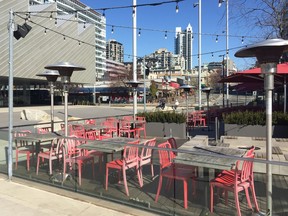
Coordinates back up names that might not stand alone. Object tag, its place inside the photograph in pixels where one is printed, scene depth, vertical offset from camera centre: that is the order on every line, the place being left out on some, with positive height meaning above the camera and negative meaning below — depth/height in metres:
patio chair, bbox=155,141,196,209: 3.33 -0.99
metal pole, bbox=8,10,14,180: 5.29 +0.27
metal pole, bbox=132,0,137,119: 13.26 +3.23
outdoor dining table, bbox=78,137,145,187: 3.95 -0.71
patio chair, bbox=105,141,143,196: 4.05 -1.00
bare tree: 9.39 +3.28
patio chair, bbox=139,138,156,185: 3.97 -0.90
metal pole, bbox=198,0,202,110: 20.64 +4.77
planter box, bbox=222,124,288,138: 8.01 -0.90
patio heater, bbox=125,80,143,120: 10.70 +0.88
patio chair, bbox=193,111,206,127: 11.84 -0.75
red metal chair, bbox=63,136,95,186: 4.33 -0.95
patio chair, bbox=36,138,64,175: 4.78 -0.99
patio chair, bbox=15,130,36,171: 5.10 -0.94
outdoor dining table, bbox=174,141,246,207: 3.06 -0.75
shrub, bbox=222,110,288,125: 8.07 -0.49
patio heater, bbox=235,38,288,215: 2.98 +0.52
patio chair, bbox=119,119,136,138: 8.92 -0.91
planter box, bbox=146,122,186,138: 9.43 -1.01
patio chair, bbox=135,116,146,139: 9.38 -0.87
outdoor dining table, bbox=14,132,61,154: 5.01 -0.72
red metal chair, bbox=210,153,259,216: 3.19 -1.06
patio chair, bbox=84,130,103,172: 4.18 -0.89
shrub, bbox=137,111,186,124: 9.48 -0.52
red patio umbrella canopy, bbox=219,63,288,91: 6.78 +0.92
